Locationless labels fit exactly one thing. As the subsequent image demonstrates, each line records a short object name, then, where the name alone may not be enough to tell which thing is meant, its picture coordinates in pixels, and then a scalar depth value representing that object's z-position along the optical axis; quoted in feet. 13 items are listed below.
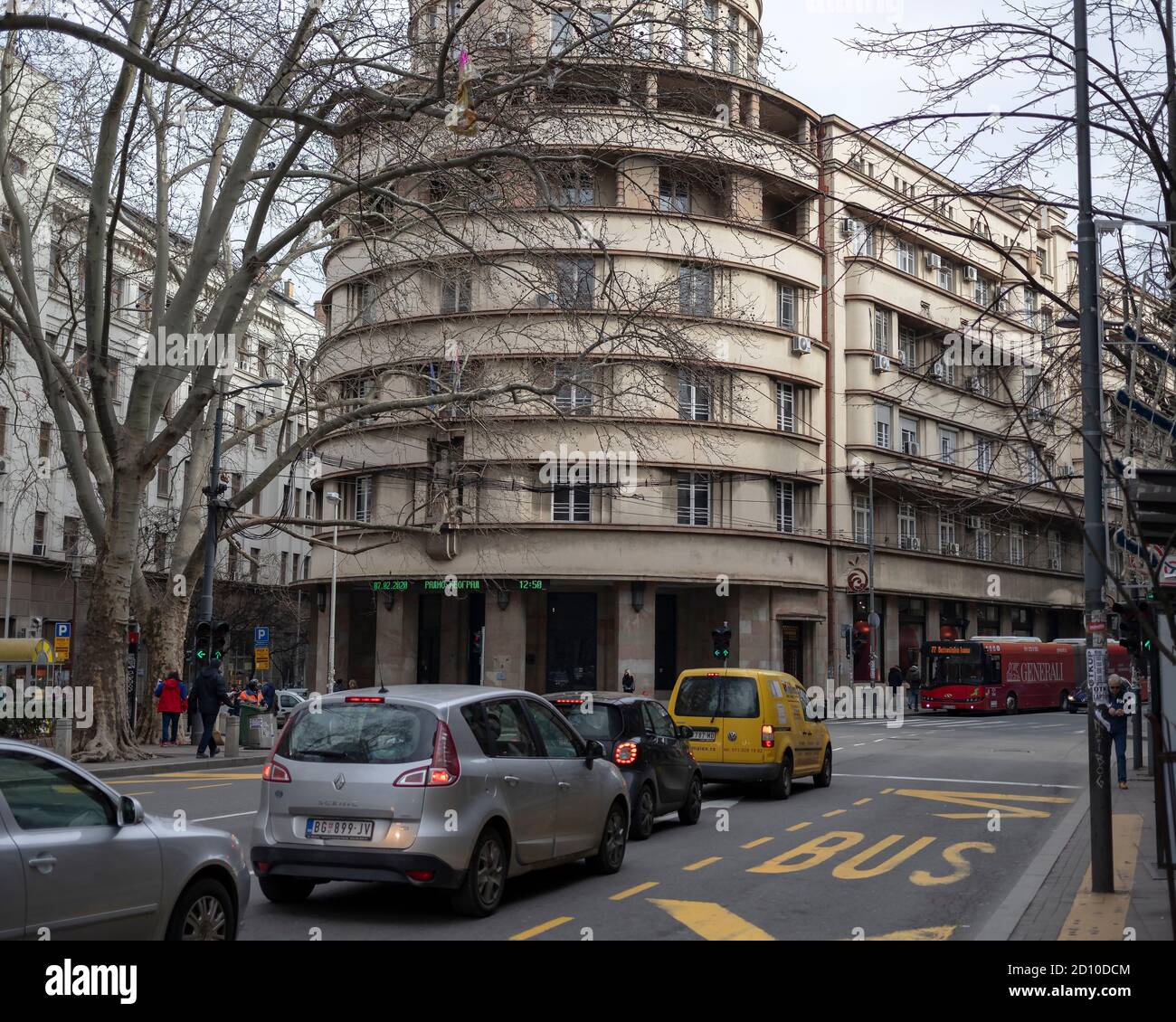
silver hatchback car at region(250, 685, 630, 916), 29.71
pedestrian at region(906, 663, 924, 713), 190.08
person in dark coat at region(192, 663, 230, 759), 86.48
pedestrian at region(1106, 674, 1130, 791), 61.48
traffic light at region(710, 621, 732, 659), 130.11
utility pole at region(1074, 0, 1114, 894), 35.22
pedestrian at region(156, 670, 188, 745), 92.32
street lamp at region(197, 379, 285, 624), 95.96
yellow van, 60.03
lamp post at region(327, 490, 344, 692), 160.76
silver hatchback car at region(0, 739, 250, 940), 19.89
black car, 45.83
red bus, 172.24
